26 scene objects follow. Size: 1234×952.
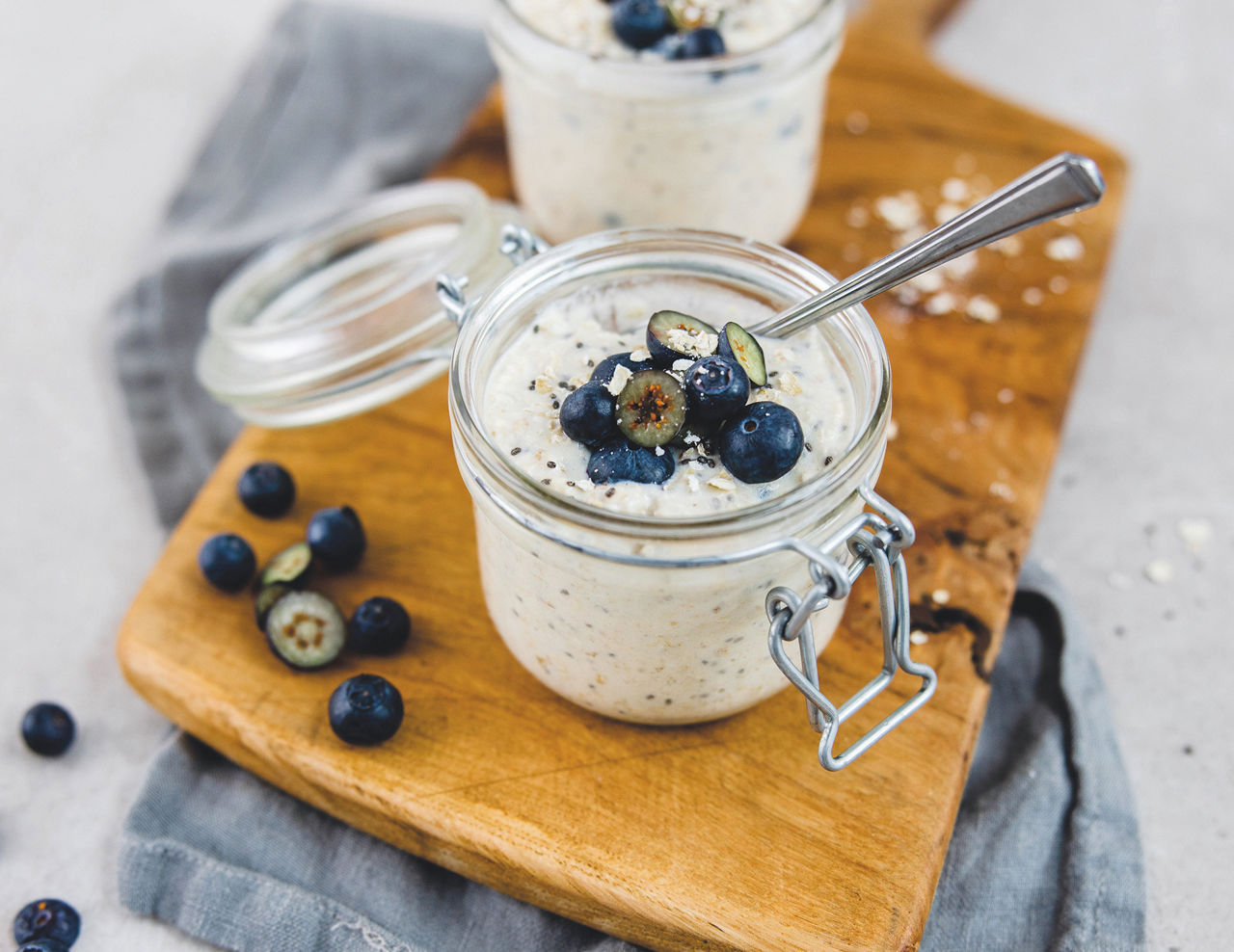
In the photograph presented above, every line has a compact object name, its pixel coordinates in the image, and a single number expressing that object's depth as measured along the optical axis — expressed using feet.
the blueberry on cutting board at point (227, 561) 1.35
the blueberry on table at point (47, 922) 1.28
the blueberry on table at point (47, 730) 1.39
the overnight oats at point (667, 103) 1.42
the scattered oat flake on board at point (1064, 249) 1.62
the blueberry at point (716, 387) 1.15
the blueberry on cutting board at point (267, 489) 1.40
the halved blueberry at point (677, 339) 1.18
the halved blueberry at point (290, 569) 1.35
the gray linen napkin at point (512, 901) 1.29
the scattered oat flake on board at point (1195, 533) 1.51
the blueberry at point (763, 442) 1.14
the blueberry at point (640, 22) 1.42
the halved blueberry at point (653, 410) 1.15
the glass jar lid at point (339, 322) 1.40
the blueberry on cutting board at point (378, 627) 1.31
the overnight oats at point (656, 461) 1.14
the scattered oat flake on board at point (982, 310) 1.56
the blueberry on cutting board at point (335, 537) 1.36
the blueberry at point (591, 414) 1.16
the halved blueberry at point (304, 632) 1.31
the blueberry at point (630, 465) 1.15
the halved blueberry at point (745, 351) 1.18
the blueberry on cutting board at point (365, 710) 1.26
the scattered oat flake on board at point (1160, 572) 1.49
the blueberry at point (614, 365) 1.18
